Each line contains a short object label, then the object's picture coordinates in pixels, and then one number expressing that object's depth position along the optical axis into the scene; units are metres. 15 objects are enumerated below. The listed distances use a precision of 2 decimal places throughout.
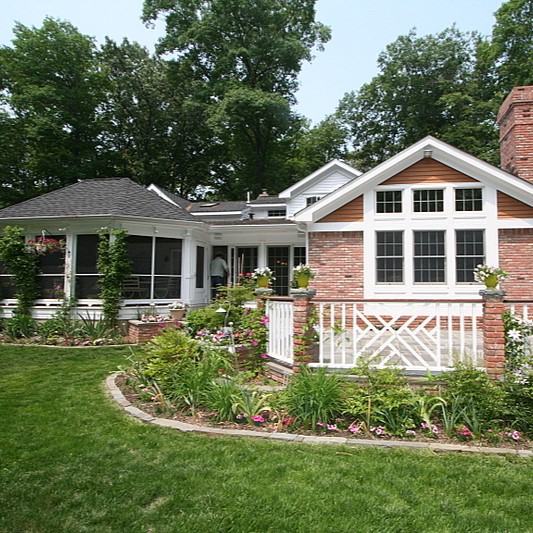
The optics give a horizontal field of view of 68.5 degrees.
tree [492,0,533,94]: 26.08
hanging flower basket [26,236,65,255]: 10.89
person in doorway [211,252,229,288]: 14.09
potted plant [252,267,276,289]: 6.61
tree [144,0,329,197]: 28.95
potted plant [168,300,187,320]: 10.82
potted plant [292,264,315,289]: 5.51
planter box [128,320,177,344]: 9.51
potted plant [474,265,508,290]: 4.80
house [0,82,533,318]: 10.22
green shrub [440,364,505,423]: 4.00
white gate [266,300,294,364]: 5.61
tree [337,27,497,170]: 26.64
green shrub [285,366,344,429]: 4.21
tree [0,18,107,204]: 25.47
